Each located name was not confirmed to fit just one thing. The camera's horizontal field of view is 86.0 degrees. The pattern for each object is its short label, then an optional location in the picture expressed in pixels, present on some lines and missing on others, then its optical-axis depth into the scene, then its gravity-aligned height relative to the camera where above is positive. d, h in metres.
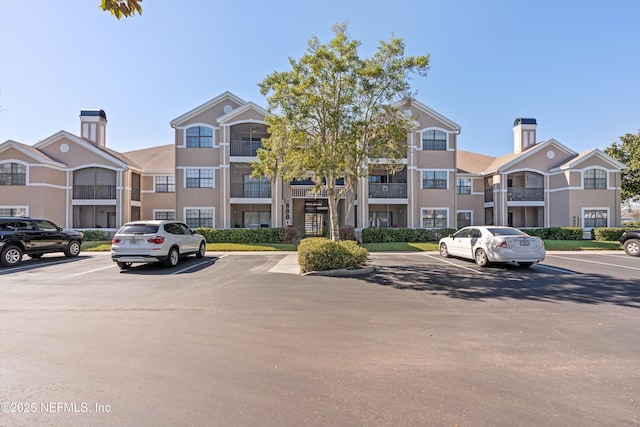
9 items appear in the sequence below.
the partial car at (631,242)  16.52 -1.08
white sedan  11.81 -0.95
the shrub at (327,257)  11.13 -1.23
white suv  11.81 -0.87
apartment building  24.72 +2.67
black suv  13.16 -0.86
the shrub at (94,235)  23.56 -1.12
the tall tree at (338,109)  12.00 +4.07
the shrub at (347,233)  22.56 -0.89
